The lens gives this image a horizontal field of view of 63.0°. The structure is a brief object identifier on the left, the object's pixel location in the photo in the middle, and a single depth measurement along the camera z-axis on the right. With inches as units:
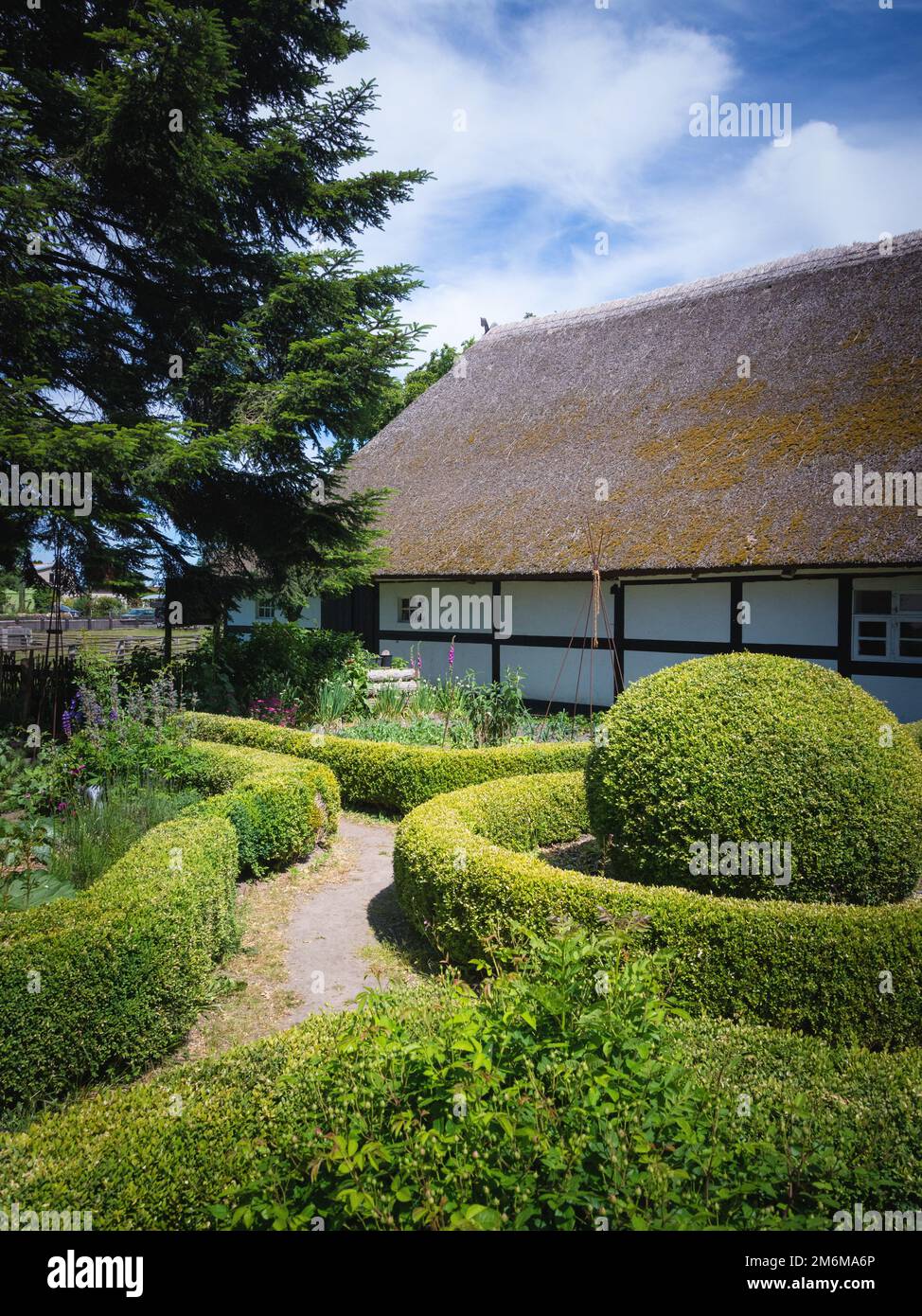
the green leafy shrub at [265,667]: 447.8
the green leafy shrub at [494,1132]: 78.7
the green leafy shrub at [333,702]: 427.8
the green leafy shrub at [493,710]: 401.5
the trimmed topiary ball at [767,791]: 177.2
